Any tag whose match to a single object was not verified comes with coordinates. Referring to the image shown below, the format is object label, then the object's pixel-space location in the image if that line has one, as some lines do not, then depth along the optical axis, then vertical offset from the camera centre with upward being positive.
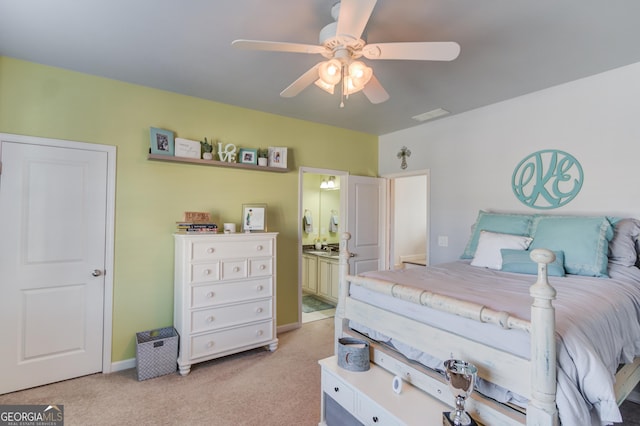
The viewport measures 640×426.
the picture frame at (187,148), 2.95 +0.70
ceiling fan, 1.41 +0.90
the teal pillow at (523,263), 2.17 -0.32
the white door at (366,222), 4.19 -0.02
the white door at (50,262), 2.36 -0.35
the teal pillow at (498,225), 2.68 -0.04
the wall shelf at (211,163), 2.85 +0.58
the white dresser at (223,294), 2.68 -0.70
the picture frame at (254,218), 3.22 +0.02
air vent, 3.42 +1.23
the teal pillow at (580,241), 2.14 -0.15
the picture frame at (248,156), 3.31 +0.70
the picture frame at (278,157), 3.50 +0.73
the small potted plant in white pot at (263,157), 3.39 +0.71
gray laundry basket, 2.55 -1.17
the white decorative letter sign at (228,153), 3.18 +0.71
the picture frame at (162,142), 2.82 +0.73
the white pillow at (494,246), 2.51 -0.21
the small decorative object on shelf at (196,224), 2.88 -0.04
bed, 1.12 -0.47
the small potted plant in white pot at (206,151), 3.08 +0.70
